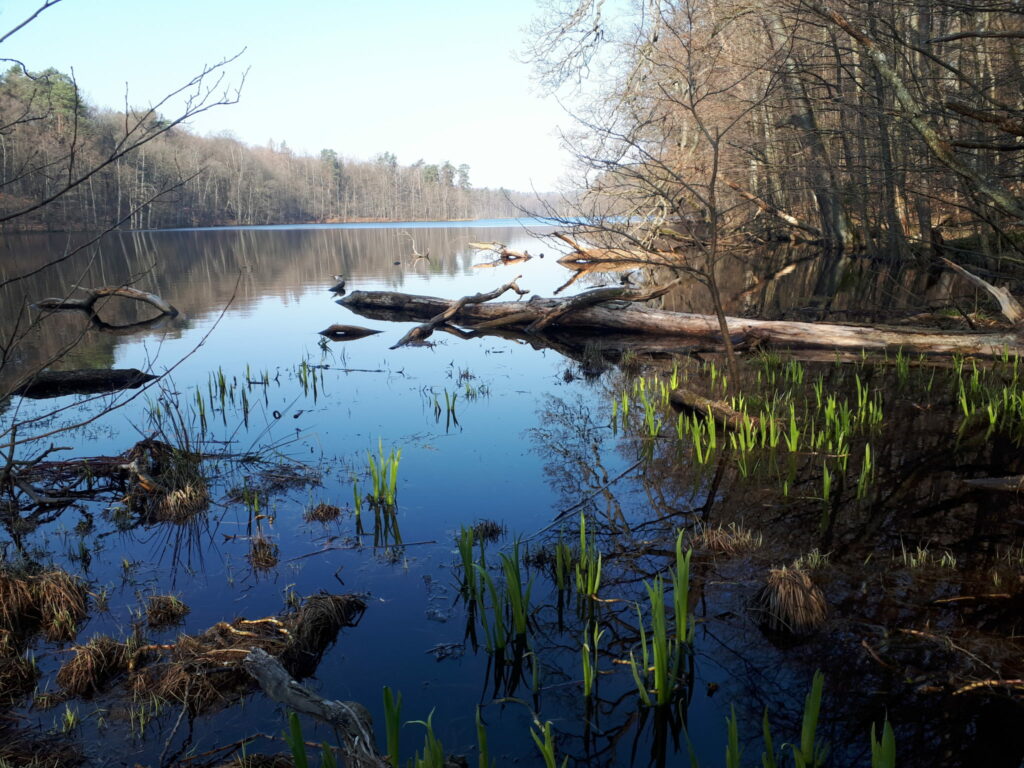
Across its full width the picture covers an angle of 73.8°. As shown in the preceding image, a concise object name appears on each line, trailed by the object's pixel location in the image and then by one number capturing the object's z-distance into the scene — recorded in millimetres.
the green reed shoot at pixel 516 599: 3703
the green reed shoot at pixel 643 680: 3193
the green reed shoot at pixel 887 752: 2176
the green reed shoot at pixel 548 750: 2604
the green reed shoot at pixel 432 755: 2408
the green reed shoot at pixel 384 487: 5773
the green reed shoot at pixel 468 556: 4316
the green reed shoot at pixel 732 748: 2414
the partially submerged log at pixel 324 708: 2670
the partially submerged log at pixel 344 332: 16203
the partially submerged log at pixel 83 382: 10453
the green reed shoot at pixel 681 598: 3477
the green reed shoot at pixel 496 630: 3697
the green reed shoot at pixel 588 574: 4293
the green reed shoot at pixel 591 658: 3238
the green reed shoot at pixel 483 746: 2353
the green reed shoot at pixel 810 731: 2502
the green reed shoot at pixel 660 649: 3092
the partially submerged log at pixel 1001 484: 5502
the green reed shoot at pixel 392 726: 2475
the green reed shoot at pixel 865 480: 5656
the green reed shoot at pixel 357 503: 5965
